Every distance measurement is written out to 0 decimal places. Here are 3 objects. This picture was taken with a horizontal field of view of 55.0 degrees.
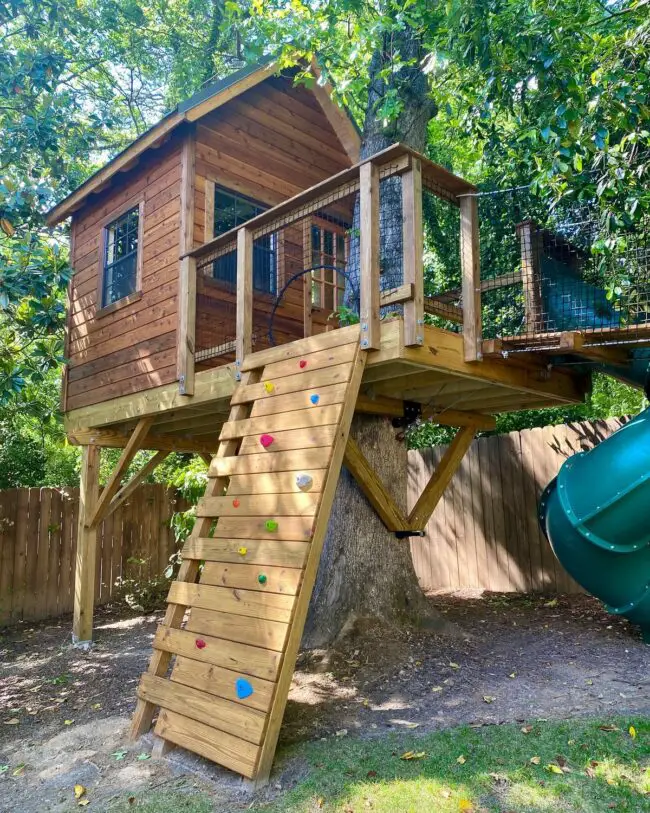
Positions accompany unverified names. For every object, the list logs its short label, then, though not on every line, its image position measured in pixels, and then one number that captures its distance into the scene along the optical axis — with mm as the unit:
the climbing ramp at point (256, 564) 3225
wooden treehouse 3520
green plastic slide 4512
